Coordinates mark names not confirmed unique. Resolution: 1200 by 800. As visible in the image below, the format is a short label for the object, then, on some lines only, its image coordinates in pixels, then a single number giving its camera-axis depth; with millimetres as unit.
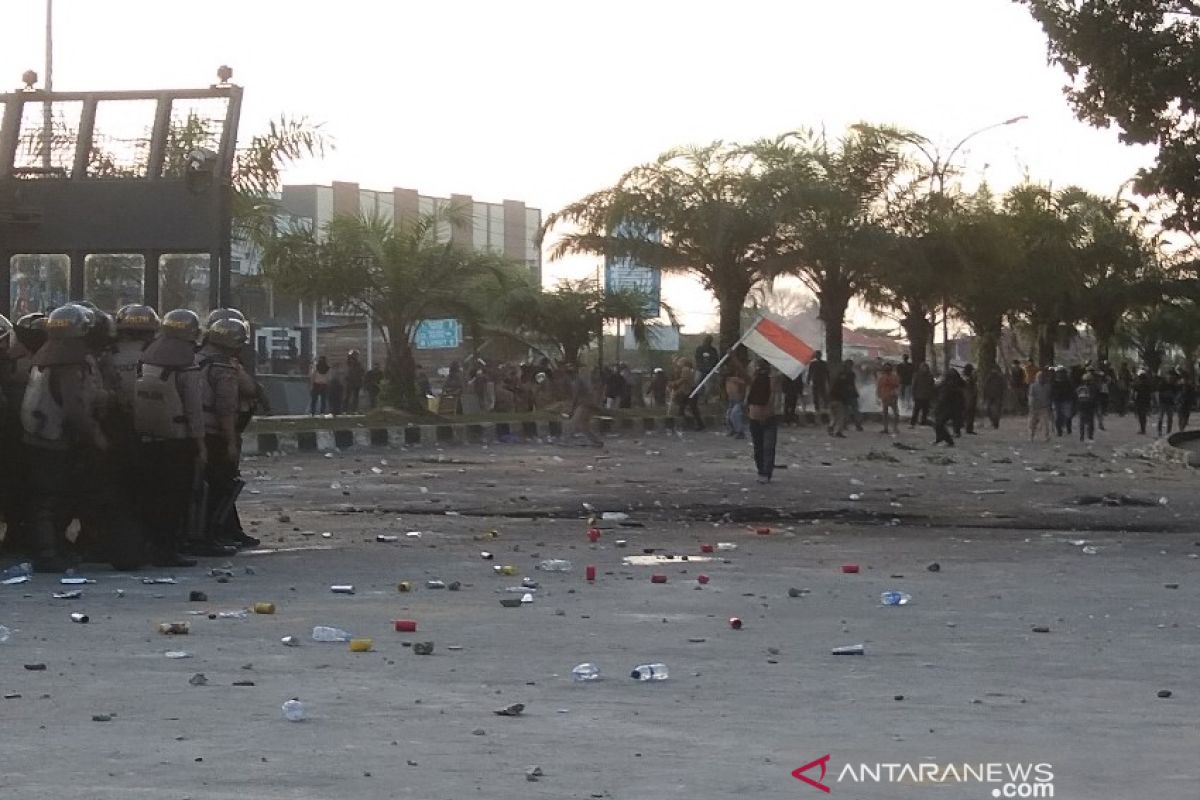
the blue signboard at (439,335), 83562
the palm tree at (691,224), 51906
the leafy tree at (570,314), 62938
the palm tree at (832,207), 53000
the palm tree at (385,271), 43562
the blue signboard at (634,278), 53375
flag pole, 42375
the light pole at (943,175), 58406
